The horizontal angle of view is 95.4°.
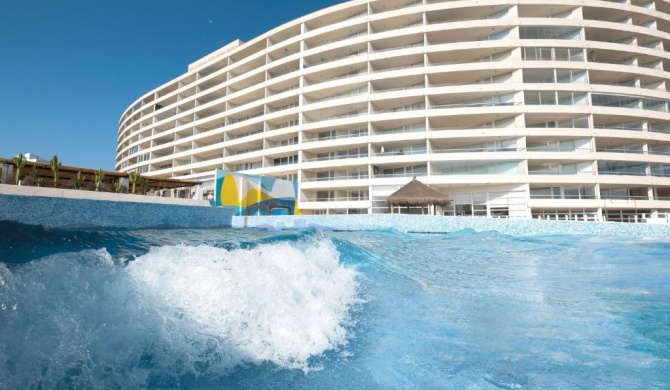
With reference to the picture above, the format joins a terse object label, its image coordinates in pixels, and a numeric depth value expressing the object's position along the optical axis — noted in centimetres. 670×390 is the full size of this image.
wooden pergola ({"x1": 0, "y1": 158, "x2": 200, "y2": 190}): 1556
